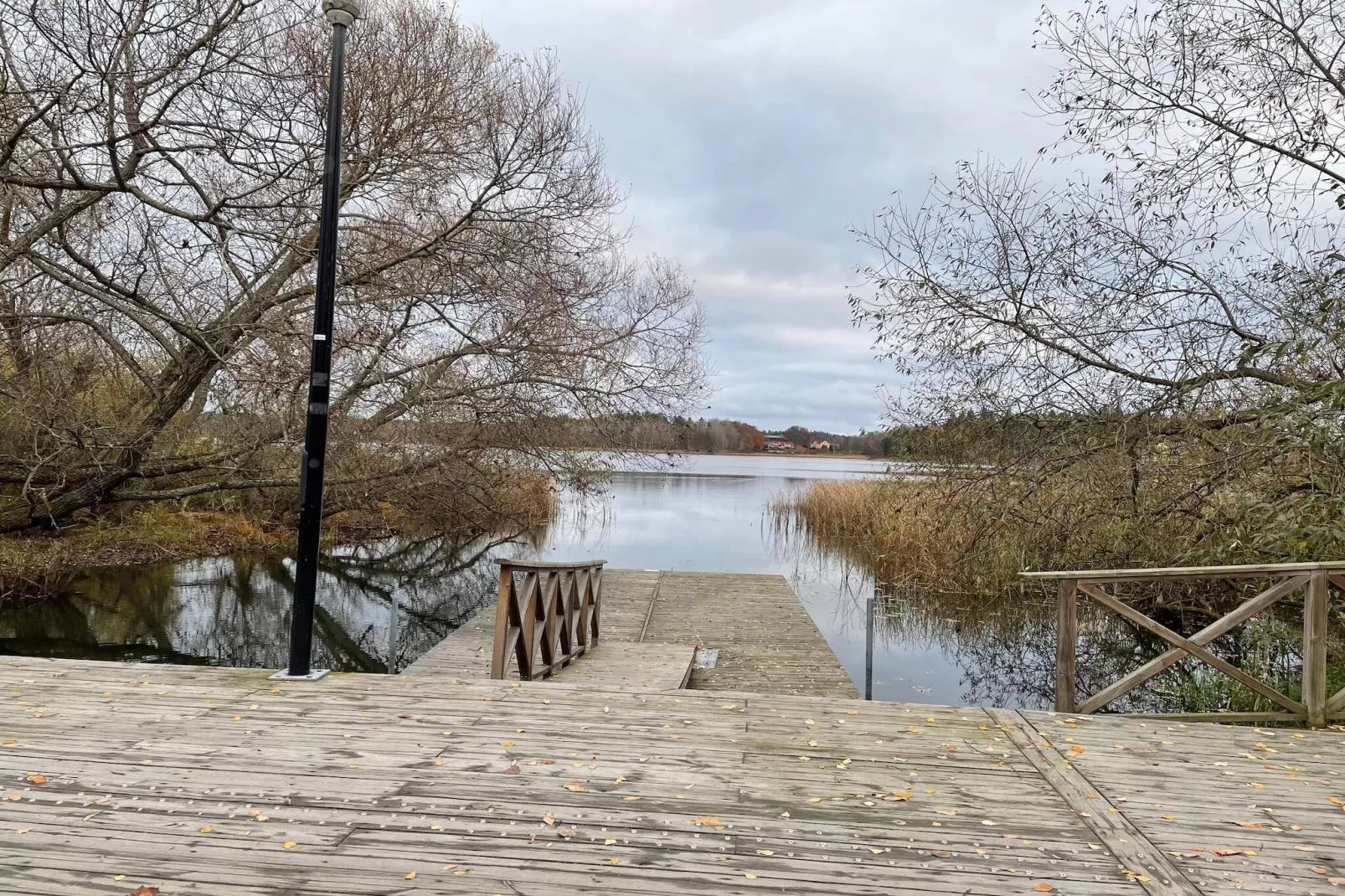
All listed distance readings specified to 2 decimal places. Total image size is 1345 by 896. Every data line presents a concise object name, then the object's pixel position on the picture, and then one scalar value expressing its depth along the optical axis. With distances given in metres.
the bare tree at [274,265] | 7.82
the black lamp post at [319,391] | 4.72
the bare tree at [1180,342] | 6.61
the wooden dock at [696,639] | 7.72
